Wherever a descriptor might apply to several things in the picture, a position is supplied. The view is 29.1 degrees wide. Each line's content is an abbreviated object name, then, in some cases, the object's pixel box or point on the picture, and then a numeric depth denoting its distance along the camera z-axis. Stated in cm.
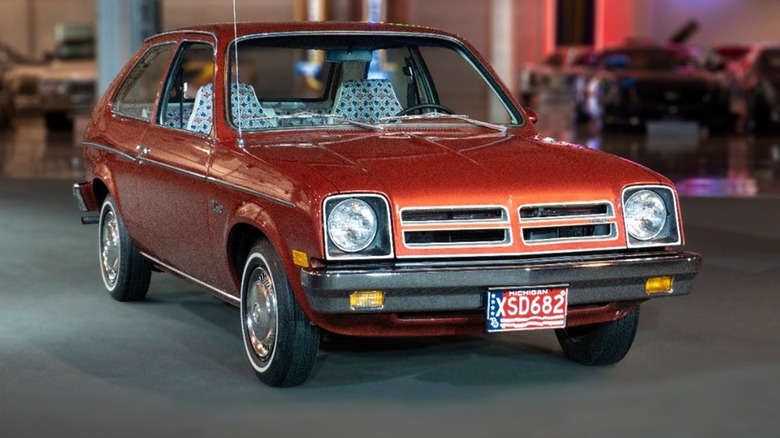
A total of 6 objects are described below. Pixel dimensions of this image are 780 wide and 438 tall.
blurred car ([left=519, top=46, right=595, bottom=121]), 2625
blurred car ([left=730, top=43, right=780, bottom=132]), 2312
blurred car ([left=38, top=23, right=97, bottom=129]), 2458
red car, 584
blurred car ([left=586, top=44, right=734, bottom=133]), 2306
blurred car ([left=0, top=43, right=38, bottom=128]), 2380
